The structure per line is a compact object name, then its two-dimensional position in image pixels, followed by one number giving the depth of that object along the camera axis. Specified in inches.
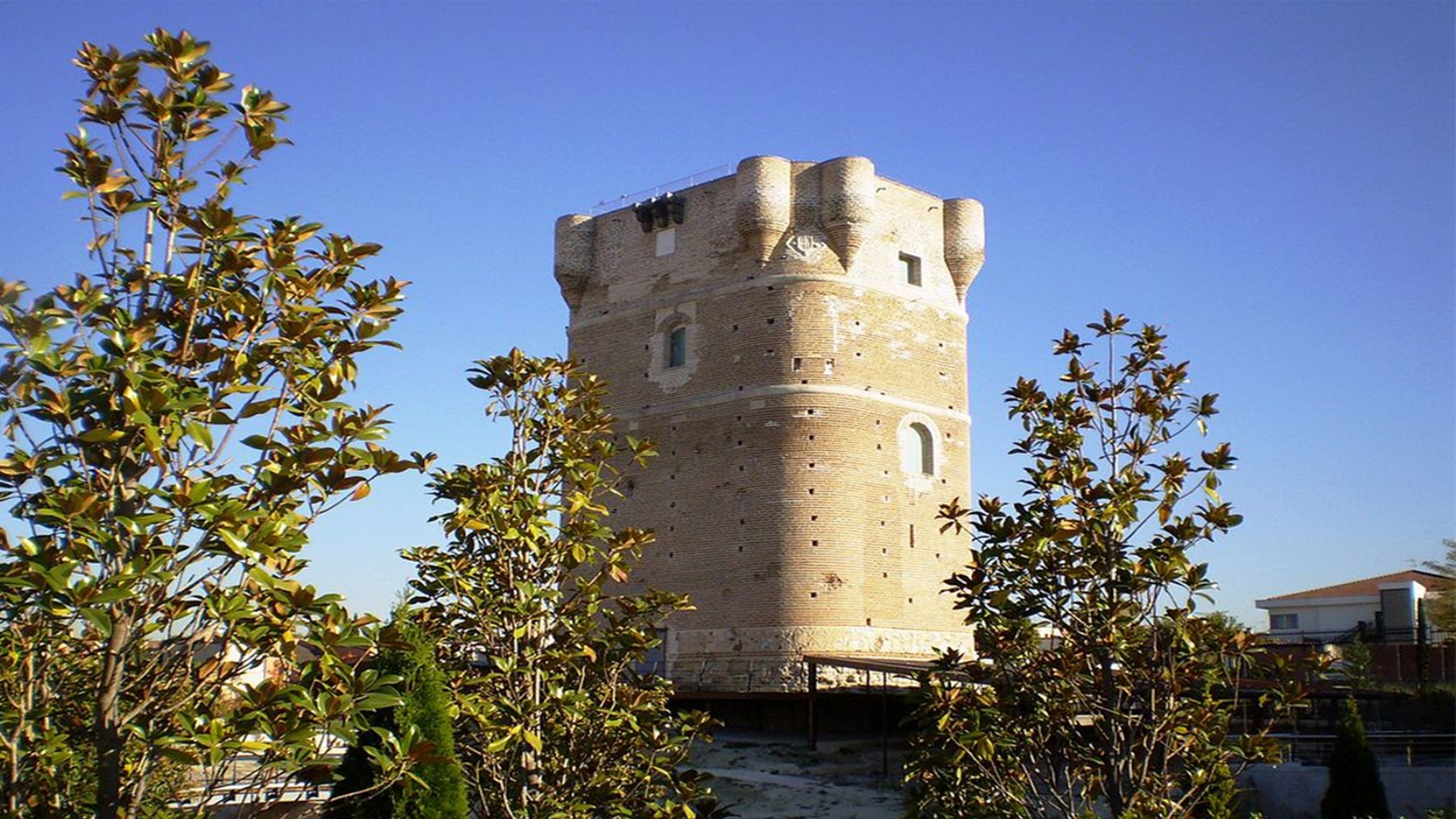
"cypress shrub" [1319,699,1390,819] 597.3
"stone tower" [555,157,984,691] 999.0
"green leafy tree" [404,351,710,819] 313.6
